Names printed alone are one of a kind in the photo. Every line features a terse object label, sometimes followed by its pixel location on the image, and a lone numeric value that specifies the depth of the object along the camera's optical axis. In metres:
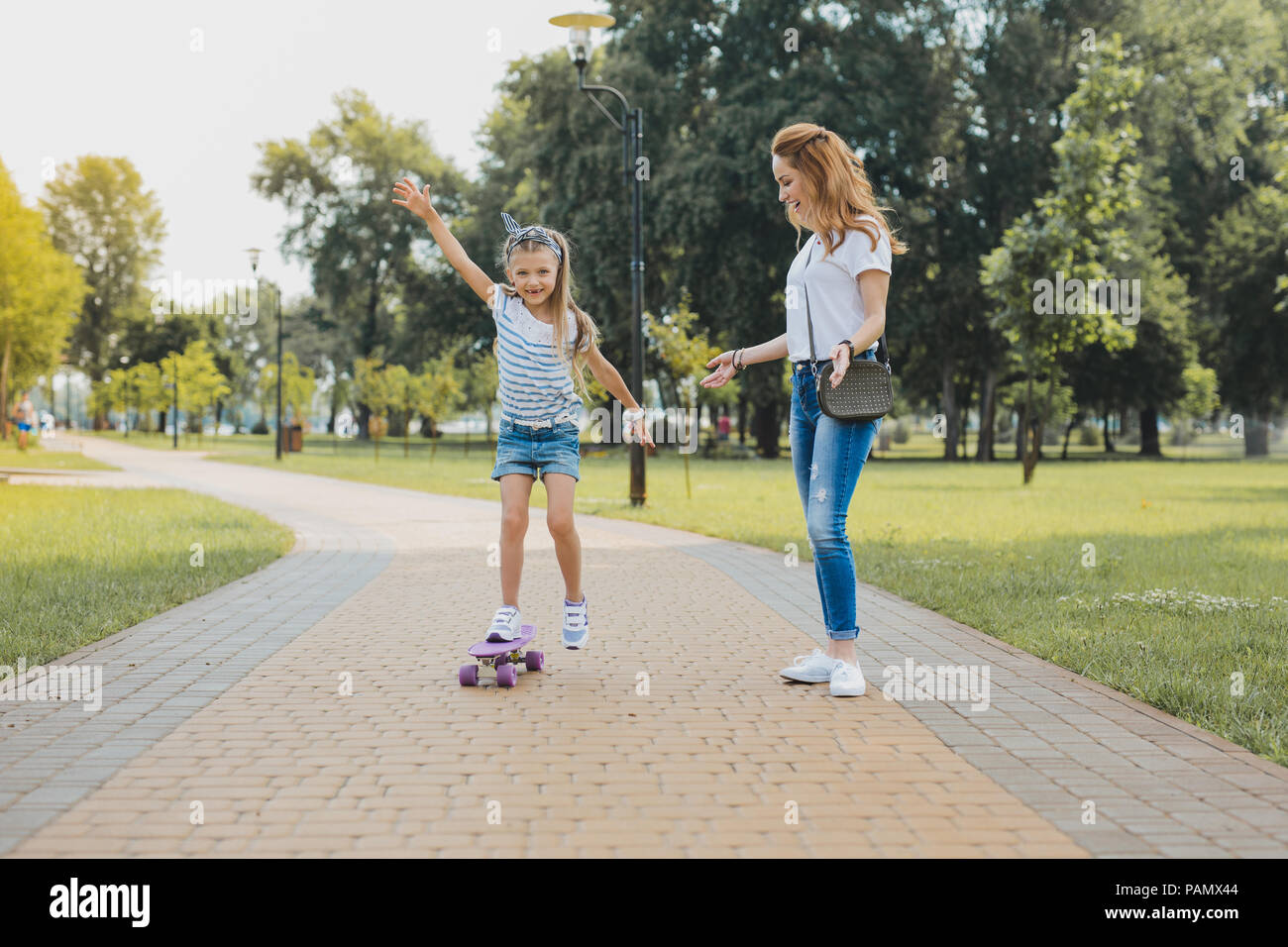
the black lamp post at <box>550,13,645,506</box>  15.12
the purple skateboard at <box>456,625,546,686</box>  4.93
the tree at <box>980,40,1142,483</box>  20.84
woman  4.68
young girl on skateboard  5.09
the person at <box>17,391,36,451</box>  34.81
